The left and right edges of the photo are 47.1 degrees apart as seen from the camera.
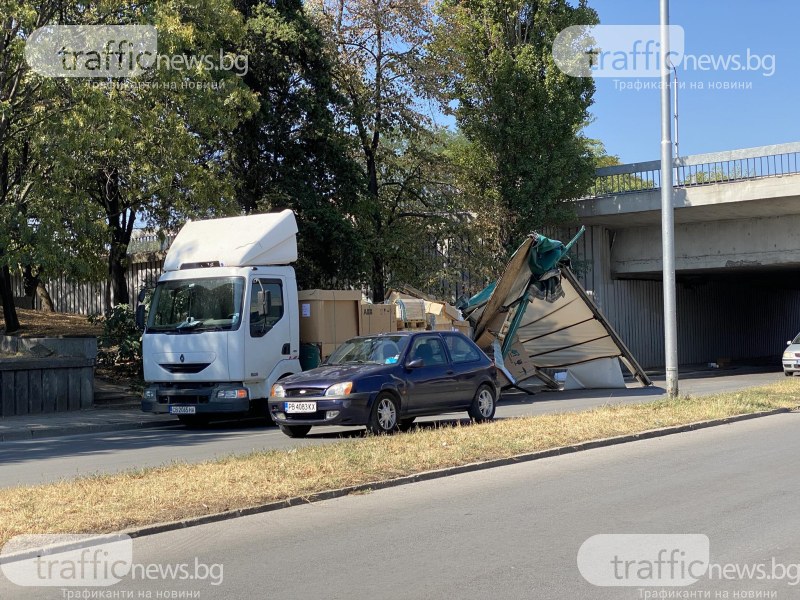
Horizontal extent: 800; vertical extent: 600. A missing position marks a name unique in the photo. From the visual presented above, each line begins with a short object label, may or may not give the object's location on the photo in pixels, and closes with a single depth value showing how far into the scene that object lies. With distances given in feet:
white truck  53.83
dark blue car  43.60
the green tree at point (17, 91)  61.46
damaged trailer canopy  72.74
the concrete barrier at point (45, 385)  61.31
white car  94.63
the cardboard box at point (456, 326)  69.92
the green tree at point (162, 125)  63.77
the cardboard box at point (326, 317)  59.16
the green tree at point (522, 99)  105.81
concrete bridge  97.96
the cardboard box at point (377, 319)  62.95
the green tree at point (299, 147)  83.71
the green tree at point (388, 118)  92.02
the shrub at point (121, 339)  76.07
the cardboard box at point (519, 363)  75.31
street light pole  55.83
